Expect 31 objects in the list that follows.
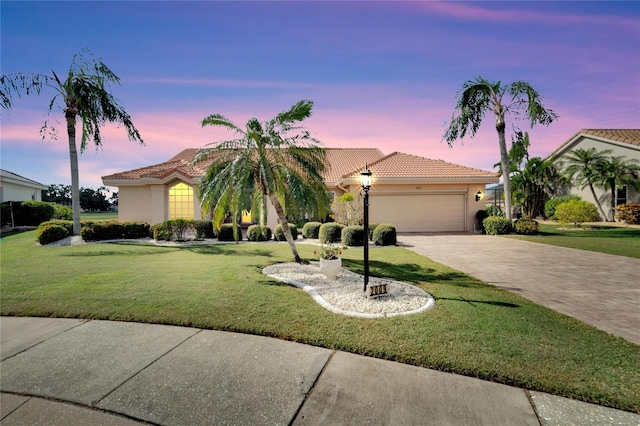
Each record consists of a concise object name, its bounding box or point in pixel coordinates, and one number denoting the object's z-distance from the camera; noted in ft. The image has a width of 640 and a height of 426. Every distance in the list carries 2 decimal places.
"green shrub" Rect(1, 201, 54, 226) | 71.67
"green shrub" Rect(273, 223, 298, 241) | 49.96
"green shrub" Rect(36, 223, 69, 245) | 46.05
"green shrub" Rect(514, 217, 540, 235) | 56.34
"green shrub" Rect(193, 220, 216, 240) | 51.42
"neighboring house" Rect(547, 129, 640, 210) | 74.23
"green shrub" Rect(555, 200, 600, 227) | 63.72
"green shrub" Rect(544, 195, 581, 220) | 82.94
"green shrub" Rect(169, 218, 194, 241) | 50.42
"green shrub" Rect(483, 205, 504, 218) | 80.23
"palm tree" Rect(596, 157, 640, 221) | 72.54
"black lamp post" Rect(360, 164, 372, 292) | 21.16
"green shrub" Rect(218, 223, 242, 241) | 49.62
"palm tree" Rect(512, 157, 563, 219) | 92.22
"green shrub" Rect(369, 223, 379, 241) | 49.01
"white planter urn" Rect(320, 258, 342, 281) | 24.75
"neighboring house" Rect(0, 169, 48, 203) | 79.05
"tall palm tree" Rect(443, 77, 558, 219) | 57.16
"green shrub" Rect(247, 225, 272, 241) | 50.21
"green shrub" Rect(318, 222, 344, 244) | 47.70
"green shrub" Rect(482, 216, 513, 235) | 57.72
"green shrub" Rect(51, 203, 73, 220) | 82.07
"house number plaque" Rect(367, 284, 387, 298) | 19.72
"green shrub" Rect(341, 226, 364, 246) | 45.06
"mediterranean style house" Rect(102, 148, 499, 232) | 61.57
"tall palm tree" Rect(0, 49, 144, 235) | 49.98
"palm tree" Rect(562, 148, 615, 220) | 77.66
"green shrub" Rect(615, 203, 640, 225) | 69.56
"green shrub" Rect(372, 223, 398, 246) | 45.52
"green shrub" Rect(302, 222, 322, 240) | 53.72
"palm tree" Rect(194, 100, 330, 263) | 28.50
